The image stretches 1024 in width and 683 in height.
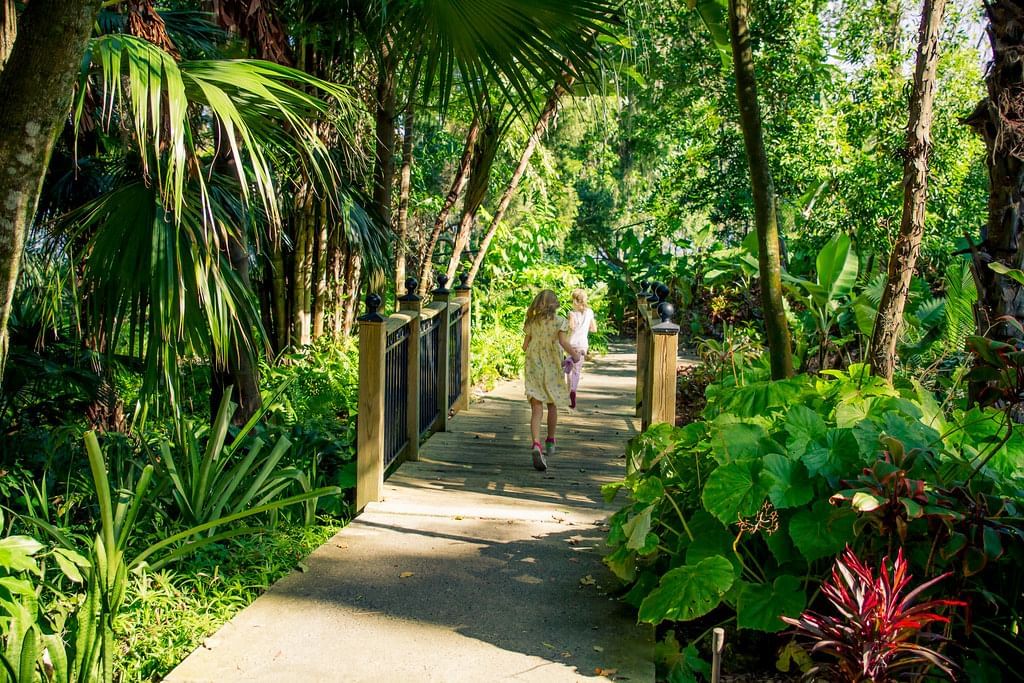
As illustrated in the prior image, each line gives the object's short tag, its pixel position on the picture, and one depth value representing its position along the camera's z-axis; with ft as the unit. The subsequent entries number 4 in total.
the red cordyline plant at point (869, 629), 8.28
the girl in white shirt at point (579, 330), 29.43
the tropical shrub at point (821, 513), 10.25
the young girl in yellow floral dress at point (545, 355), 23.48
